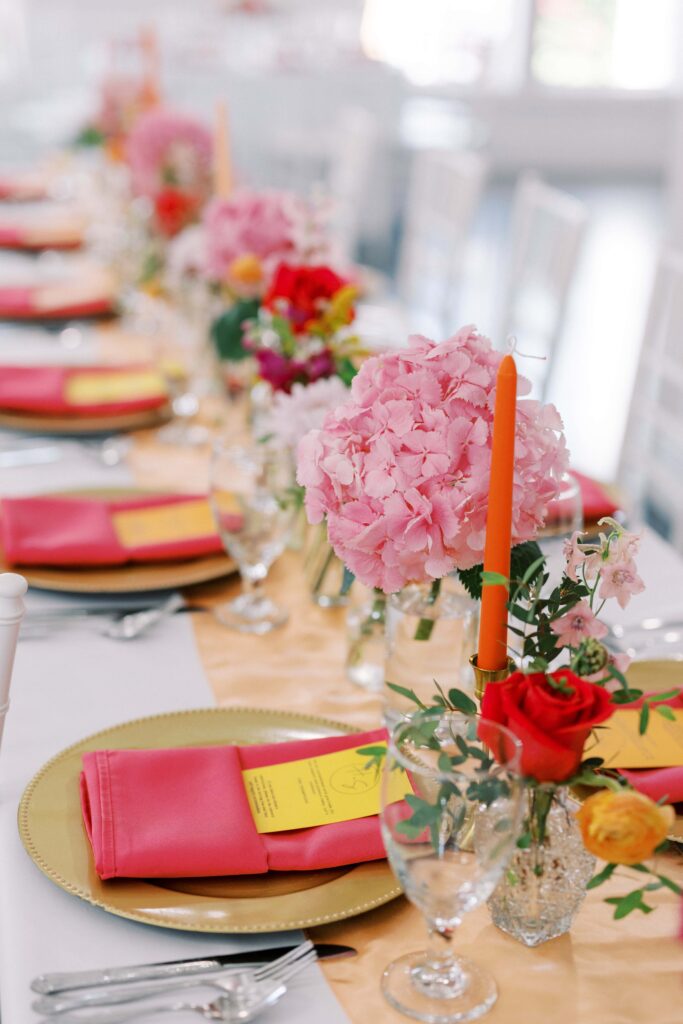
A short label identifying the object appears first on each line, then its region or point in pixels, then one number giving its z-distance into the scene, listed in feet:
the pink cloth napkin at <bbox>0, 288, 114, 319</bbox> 9.14
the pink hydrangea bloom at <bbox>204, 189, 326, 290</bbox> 6.47
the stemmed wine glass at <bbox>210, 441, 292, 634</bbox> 4.61
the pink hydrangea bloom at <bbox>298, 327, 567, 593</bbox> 3.20
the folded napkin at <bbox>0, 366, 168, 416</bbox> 6.81
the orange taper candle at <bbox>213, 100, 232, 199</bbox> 7.32
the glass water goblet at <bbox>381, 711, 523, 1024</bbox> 2.53
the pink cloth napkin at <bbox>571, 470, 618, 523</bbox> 5.50
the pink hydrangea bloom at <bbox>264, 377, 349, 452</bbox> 4.53
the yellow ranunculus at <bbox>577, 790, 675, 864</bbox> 2.41
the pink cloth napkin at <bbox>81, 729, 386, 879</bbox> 3.09
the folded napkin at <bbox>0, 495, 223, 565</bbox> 4.92
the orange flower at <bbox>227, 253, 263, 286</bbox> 6.40
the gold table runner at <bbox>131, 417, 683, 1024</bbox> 2.81
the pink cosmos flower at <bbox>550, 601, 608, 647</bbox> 2.88
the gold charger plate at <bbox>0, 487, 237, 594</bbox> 4.78
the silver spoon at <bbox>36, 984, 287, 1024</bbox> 2.69
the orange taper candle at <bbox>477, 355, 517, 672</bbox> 2.87
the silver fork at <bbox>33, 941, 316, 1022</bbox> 2.70
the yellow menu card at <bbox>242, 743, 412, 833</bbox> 3.32
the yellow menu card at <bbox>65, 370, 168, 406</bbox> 7.00
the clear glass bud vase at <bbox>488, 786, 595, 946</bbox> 2.86
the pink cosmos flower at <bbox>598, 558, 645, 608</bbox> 2.92
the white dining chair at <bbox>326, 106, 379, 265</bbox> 13.24
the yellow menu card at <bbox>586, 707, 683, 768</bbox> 3.61
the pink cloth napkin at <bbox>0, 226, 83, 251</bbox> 11.79
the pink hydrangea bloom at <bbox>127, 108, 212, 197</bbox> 8.66
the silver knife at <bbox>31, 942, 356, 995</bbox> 2.74
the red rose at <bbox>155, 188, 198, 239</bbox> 8.27
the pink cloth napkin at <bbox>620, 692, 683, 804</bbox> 3.38
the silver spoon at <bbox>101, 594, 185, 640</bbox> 4.54
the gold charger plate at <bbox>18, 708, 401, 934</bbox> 2.96
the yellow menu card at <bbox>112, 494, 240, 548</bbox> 5.12
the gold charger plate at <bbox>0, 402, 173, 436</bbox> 6.69
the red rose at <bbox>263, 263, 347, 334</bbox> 5.37
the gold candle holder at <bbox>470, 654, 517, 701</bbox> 3.00
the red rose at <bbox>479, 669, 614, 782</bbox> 2.63
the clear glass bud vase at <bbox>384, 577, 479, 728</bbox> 3.78
